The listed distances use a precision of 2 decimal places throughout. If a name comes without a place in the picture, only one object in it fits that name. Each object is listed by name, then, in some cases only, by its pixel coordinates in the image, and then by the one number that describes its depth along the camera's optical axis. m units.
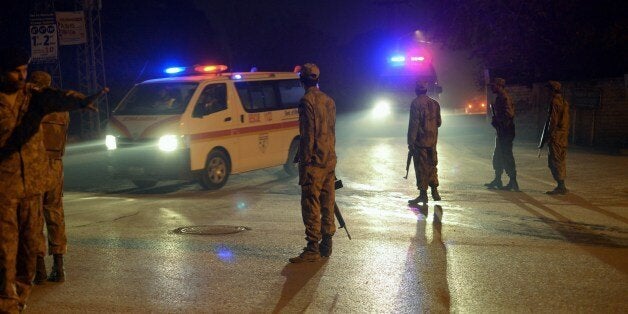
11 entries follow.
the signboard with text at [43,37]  21.89
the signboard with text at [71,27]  22.86
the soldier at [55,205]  6.32
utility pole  23.86
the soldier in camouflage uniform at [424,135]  10.22
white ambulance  12.05
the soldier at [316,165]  7.03
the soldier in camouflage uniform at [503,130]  12.02
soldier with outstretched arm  4.80
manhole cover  8.63
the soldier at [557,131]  11.51
